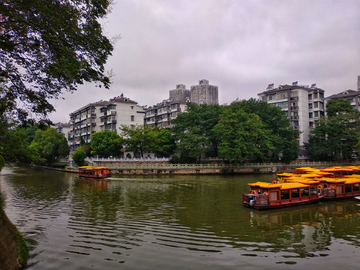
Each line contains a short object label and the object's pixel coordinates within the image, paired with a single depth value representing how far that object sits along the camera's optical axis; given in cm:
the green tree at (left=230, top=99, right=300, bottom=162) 5288
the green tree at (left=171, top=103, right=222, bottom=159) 4962
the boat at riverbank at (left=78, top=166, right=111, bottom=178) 4072
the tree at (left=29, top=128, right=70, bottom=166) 6200
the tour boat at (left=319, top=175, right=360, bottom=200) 2116
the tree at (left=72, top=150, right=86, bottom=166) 5431
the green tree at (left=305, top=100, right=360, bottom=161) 5247
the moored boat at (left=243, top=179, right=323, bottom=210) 1778
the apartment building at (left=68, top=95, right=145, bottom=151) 6706
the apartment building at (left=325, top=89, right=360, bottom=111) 6512
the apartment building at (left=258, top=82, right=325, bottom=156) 6309
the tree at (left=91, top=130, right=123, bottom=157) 5666
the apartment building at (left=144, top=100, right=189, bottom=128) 7562
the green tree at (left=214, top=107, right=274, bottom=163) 4612
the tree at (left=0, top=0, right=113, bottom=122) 848
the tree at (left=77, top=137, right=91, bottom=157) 6084
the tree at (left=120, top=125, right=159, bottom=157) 5503
